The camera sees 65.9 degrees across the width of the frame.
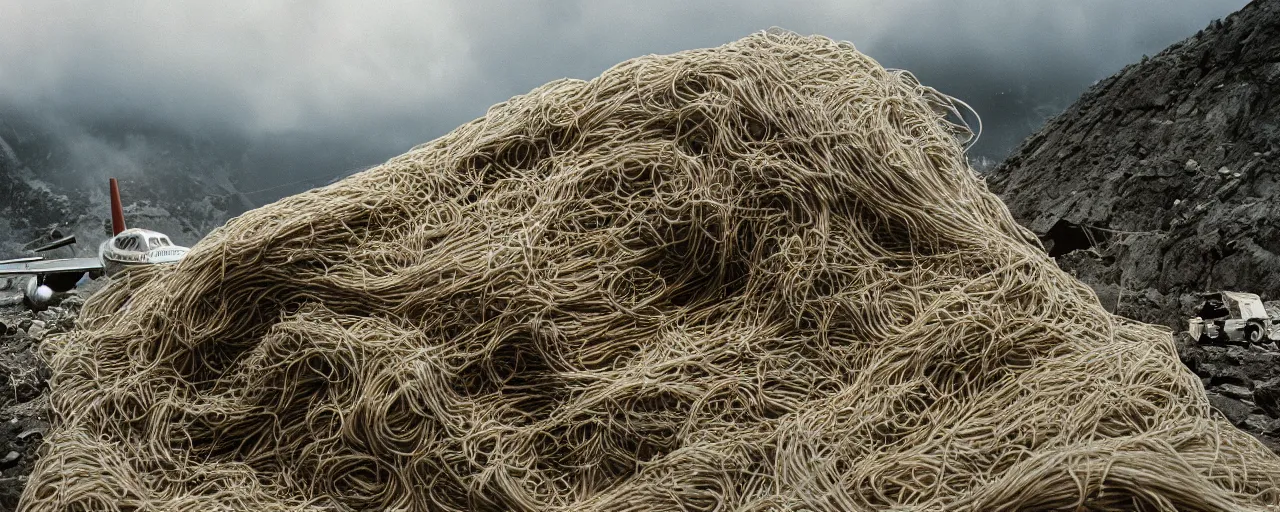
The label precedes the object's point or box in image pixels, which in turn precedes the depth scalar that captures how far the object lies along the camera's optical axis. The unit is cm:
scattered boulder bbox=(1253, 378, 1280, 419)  469
